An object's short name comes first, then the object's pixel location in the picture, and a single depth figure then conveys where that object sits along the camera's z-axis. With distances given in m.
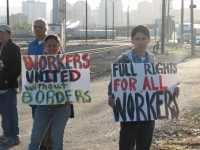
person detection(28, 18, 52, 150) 6.12
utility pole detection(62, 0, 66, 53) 17.79
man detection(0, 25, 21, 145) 6.64
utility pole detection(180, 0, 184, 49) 54.34
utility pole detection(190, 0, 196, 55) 37.62
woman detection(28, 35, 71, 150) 5.20
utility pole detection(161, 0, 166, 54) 38.09
